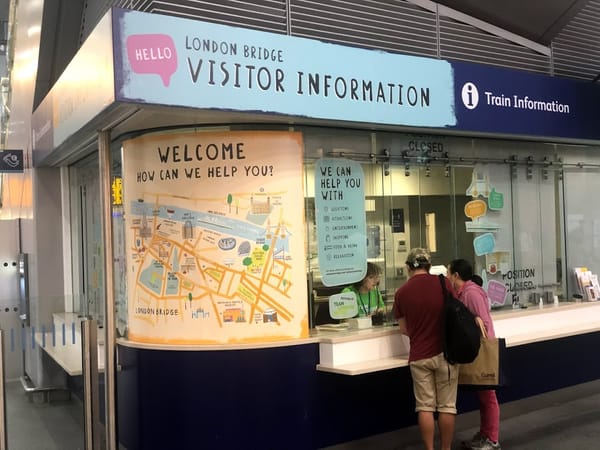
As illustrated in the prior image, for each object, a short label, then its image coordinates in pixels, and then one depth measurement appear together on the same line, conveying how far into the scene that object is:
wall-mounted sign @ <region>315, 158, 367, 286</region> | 5.76
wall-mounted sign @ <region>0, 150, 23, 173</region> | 8.05
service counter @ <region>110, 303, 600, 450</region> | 5.26
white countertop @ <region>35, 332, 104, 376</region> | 5.44
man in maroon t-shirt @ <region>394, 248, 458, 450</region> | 5.31
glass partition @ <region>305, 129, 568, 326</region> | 6.09
